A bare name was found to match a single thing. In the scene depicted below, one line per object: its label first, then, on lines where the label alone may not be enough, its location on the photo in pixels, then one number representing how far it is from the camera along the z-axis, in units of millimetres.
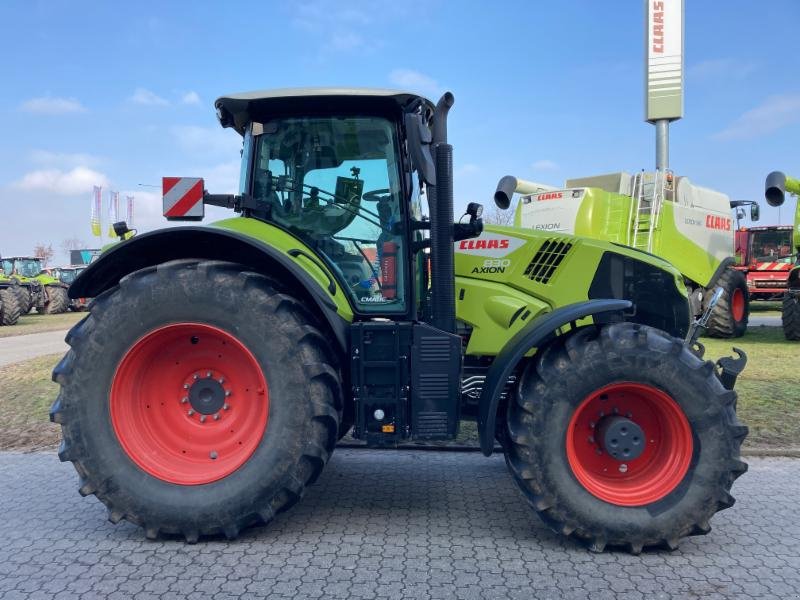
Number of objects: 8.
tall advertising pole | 18891
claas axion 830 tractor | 3127
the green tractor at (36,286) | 22547
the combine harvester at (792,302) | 10664
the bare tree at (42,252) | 66938
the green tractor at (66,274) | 27631
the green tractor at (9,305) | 18844
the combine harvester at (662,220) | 10461
